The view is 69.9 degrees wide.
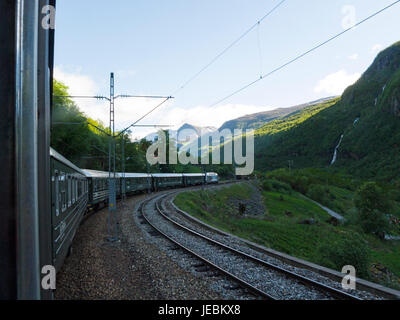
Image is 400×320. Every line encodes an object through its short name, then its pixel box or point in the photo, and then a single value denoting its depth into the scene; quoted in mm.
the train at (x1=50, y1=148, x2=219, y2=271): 5848
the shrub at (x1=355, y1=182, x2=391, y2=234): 33938
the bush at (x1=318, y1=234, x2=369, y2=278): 11827
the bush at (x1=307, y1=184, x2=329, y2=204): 60125
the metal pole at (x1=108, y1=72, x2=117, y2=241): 10867
